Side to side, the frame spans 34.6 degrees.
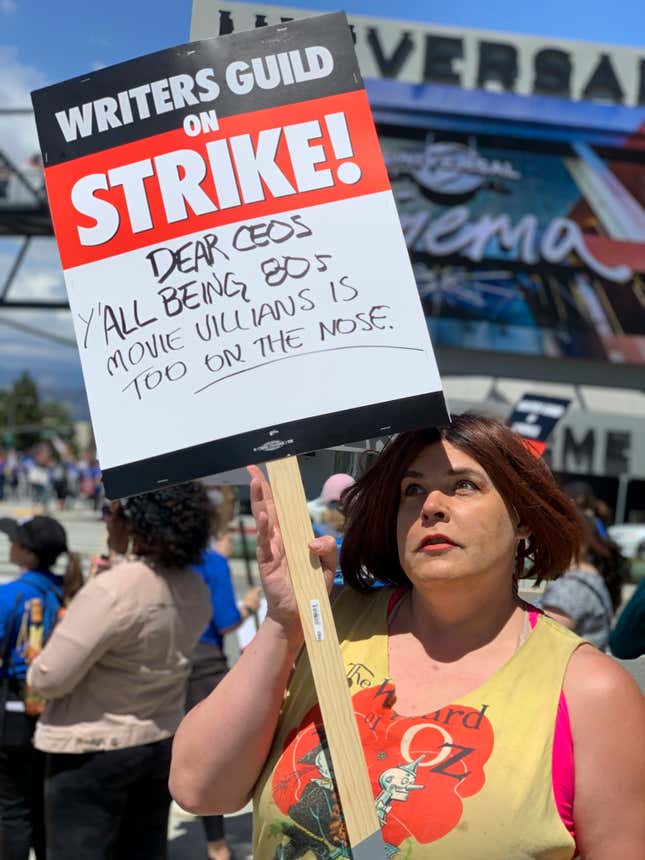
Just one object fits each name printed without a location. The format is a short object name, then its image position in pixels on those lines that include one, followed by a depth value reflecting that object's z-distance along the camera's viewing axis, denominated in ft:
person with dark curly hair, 10.75
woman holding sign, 5.29
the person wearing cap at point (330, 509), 12.37
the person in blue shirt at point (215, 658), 15.01
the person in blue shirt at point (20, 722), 12.44
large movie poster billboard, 91.86
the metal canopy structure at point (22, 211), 57.36
